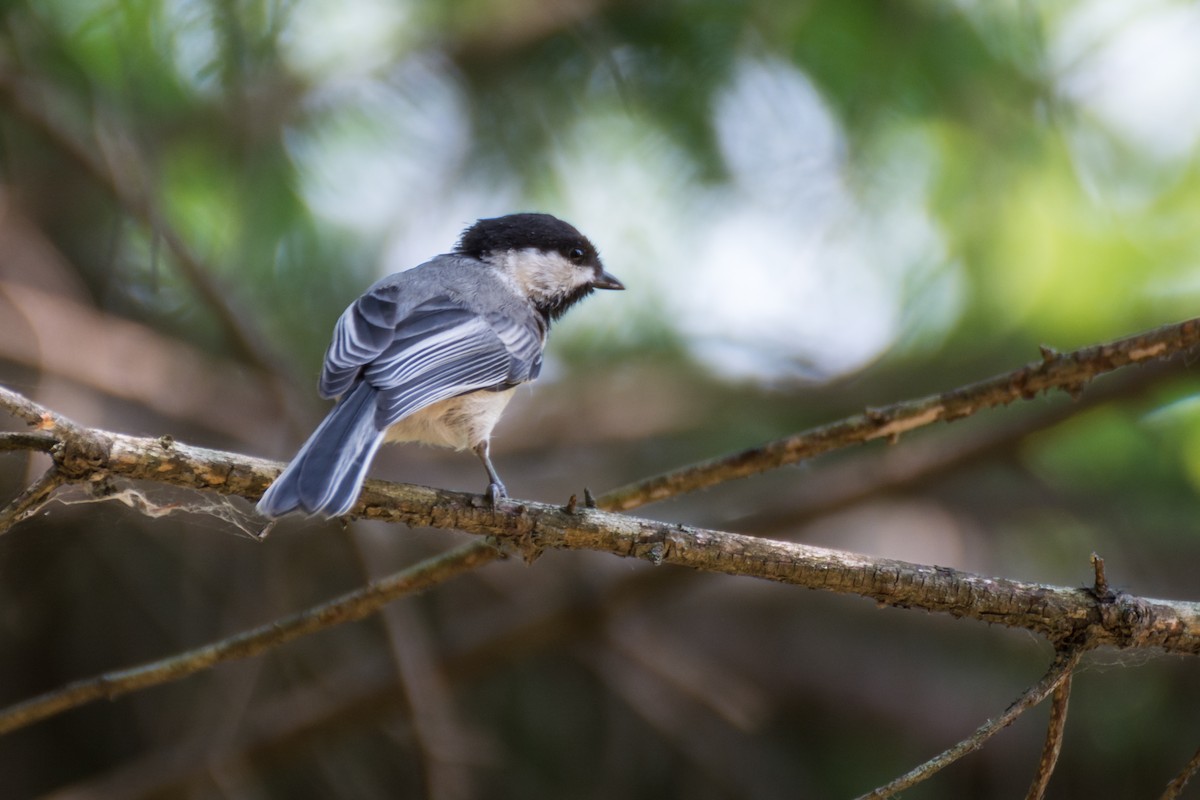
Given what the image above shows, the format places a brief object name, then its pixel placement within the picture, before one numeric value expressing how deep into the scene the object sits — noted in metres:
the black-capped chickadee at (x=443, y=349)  6.18
